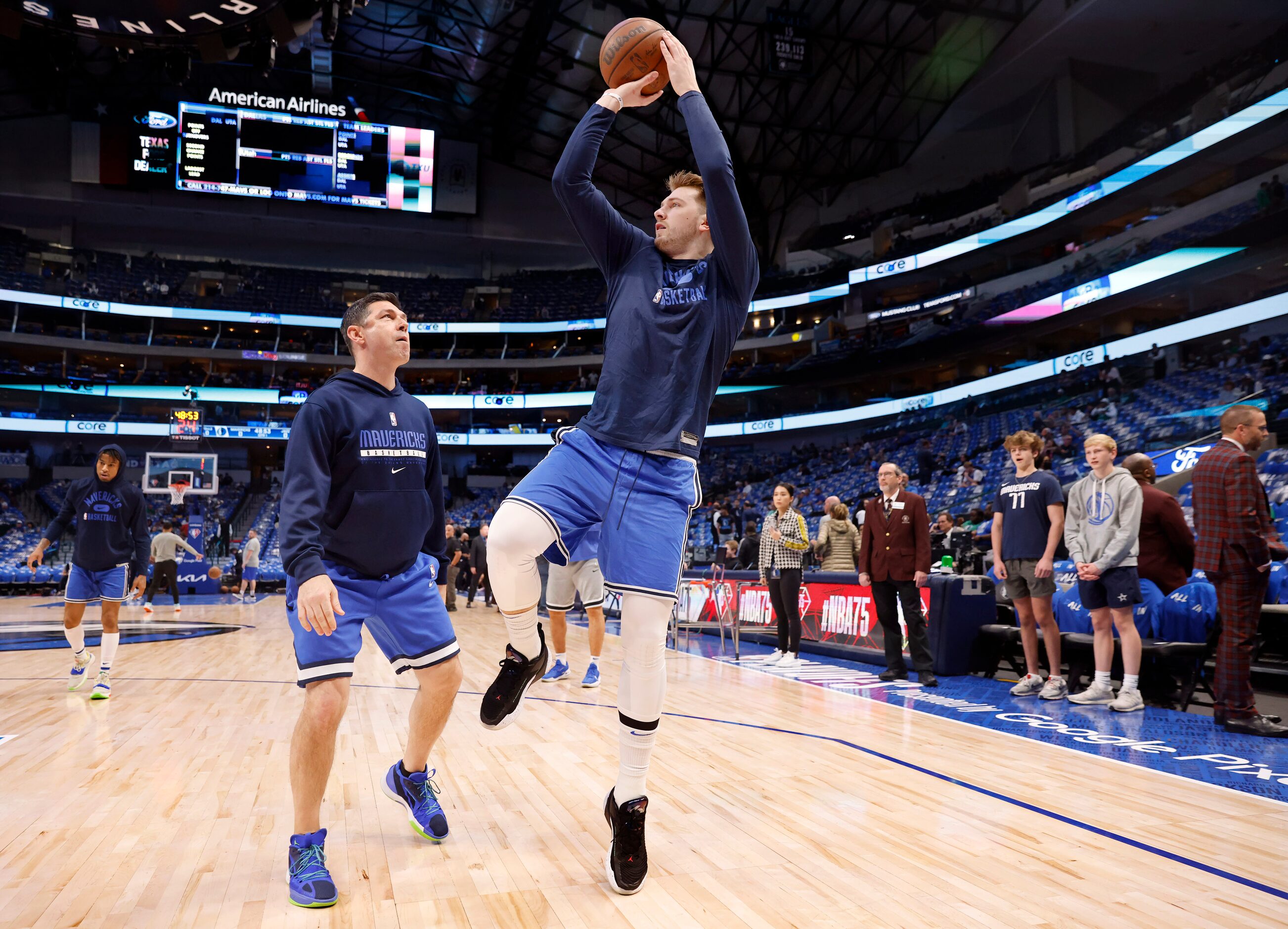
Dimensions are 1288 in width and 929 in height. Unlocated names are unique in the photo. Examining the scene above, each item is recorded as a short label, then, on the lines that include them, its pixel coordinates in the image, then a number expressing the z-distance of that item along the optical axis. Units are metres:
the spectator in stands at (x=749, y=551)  12.22
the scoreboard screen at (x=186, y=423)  26.65
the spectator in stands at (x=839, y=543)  9.65
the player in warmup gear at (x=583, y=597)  6.57
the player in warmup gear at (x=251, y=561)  19.44
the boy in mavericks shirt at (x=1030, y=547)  6.05
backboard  23.52
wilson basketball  2.75
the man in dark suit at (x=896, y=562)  6.97
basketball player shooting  2.49
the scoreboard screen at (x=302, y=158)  30.17
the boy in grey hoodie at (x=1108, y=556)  5.49
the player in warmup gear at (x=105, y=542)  5.96
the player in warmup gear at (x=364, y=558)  2.42
